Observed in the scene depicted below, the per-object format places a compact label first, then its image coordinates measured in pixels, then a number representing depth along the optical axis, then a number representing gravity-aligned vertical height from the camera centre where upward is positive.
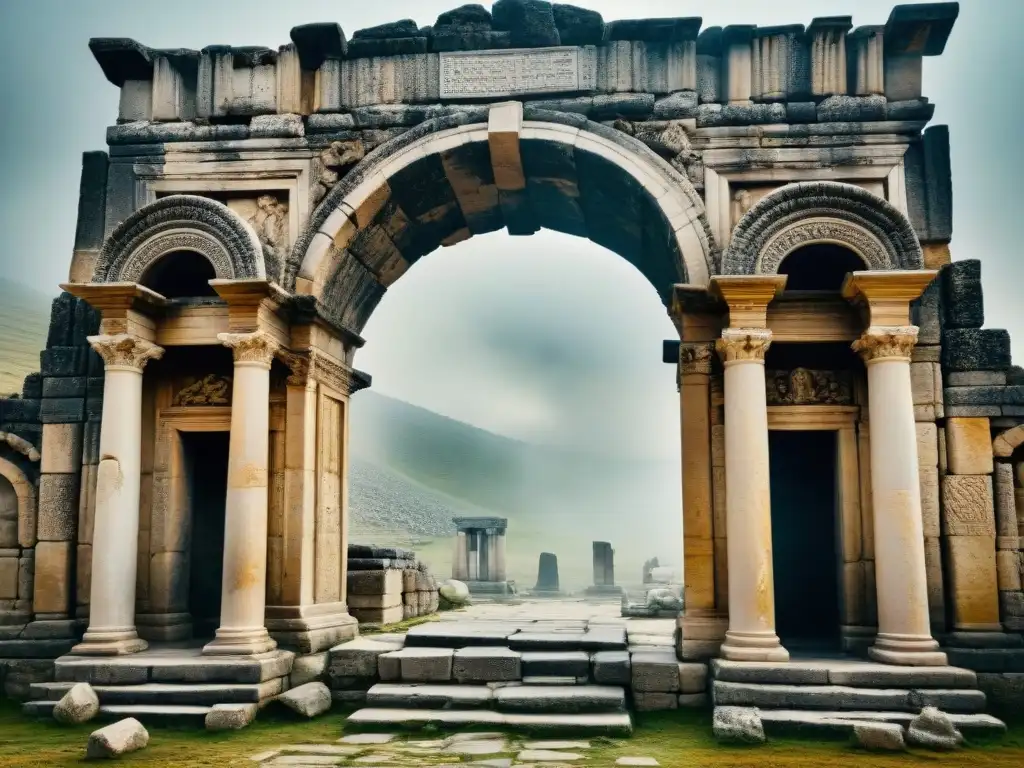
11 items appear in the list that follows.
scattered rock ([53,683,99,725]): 9.51 -1.74
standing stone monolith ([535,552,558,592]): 30.86 -1.59
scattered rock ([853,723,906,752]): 8.48 -1.88
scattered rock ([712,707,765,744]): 8.80 -1.86
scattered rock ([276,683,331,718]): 9.98 -1.80
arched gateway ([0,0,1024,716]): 10.55 +2.43
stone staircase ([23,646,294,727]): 9.71 -1.61
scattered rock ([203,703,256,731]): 9.41 -1.85
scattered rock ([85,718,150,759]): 8.26 -1.82
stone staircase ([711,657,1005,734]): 9.08 -1.66
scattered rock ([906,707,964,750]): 8.52 -1.87
